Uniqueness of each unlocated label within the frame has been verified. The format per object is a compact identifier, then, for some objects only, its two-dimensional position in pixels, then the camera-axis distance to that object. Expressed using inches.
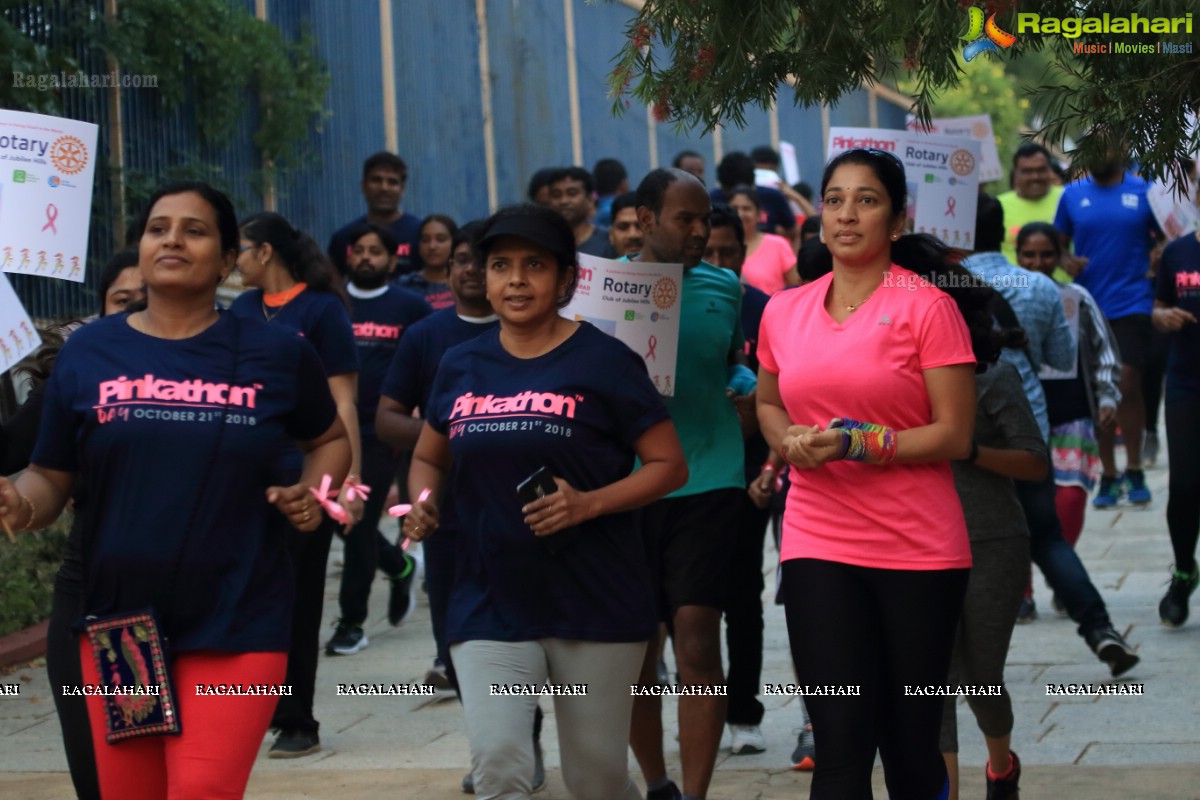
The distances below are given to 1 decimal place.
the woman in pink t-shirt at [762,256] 904.3
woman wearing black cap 357.1
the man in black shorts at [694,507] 460.8
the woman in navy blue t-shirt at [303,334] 554.6
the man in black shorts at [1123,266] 958.4
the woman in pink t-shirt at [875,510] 355.9
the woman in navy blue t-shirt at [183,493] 327.0
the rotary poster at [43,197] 476.4
